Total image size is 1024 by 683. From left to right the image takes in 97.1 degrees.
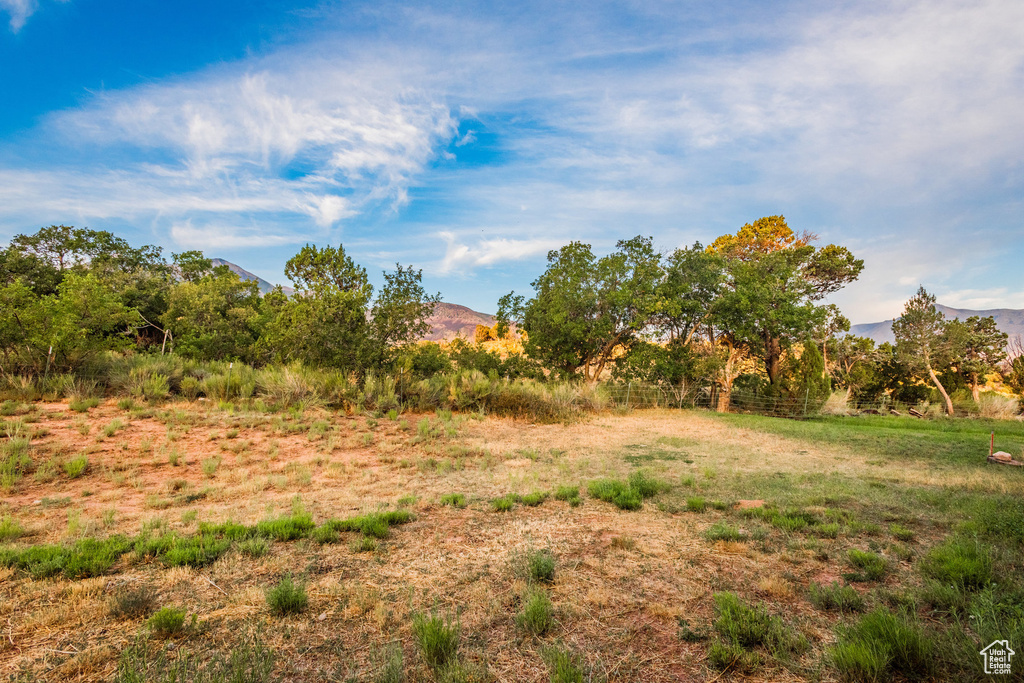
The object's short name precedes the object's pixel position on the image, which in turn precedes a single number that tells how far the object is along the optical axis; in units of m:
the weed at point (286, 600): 3.21
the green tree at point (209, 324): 21.98
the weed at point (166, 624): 2.87
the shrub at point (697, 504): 5.69
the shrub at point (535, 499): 5.99
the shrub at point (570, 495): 6.03
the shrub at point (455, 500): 5.93
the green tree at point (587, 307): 18.81
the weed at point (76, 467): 6.67
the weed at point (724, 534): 4.64
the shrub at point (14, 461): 6.23
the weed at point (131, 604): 3.06
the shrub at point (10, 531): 4.46
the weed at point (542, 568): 3.80
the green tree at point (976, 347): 20.48
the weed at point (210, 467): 7.13
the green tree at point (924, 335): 20.52
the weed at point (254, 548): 4.17
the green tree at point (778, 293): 18.97
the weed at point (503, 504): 5.74
